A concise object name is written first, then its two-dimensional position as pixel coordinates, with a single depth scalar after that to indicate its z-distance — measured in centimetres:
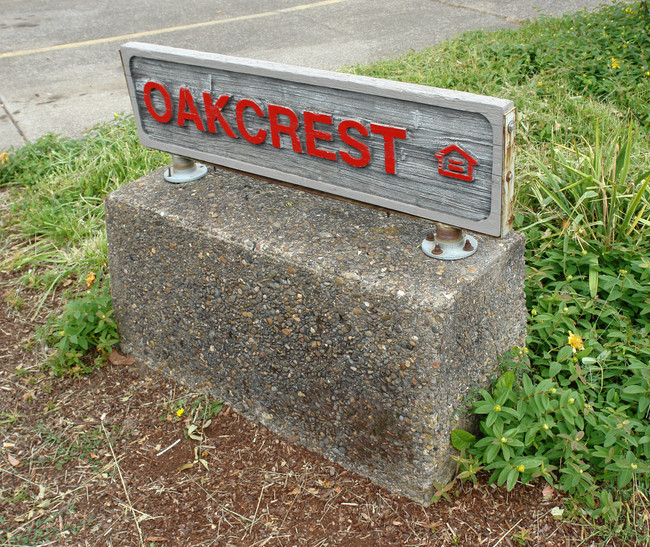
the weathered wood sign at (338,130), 182
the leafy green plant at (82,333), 279
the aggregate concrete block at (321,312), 201
